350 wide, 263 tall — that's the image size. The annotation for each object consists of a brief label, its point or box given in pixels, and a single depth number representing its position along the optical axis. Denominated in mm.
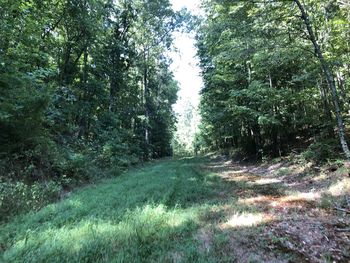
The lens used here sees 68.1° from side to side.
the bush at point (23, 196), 5984
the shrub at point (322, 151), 9995
